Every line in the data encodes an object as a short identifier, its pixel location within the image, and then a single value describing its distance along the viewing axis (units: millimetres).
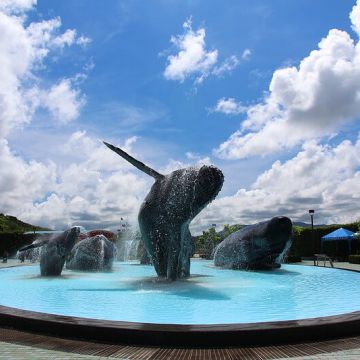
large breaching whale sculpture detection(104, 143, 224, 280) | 14711
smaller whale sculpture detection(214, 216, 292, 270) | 22531
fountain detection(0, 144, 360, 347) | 6625
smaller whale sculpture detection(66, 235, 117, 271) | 23000
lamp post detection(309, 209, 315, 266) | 38000
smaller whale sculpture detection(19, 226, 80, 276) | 18547
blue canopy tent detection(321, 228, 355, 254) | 35856
